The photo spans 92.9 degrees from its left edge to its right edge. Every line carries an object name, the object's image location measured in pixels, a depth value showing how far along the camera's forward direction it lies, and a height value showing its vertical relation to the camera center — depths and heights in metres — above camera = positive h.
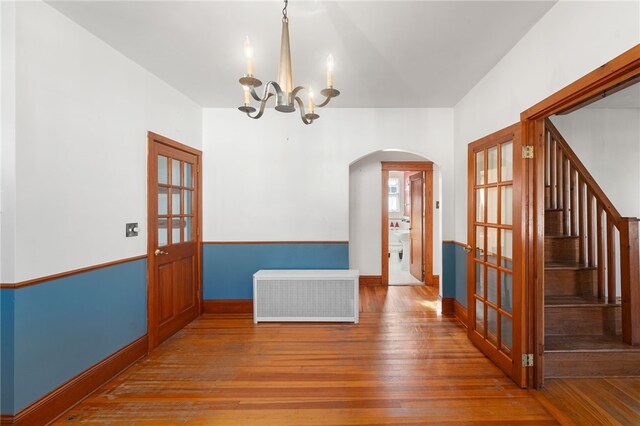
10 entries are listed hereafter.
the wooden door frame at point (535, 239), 2.17 -0.18
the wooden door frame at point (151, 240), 2.81 -0.22
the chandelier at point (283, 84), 1.50 +0.68
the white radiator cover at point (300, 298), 3.49 -0.95
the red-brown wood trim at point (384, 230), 5.04 -0.25
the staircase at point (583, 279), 2.35 -0.60
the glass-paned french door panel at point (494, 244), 2.43 -0.25
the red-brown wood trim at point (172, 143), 2.88 +0.77
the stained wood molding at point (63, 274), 1.72 -0.37
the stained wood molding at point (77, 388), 1.79 -1.17
